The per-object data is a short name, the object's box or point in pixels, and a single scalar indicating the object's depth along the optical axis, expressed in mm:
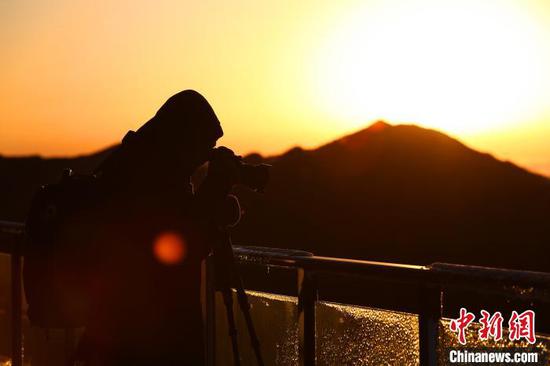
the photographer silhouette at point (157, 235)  4699
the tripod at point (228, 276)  5582
